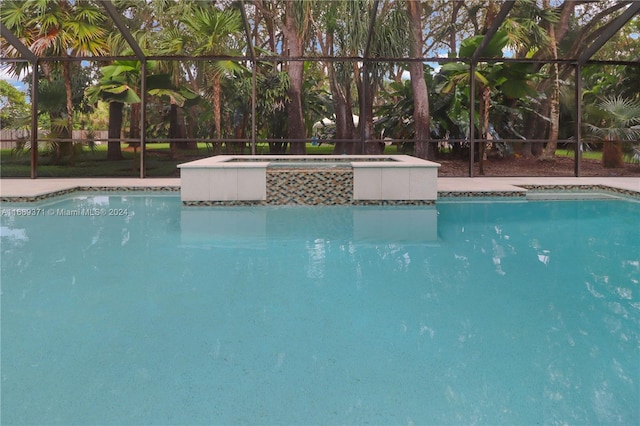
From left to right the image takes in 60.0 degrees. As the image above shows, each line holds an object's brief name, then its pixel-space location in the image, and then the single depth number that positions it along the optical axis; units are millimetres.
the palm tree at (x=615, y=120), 11938
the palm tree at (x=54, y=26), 10773
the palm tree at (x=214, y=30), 10914
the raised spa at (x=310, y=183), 7590
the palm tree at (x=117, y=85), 11117
